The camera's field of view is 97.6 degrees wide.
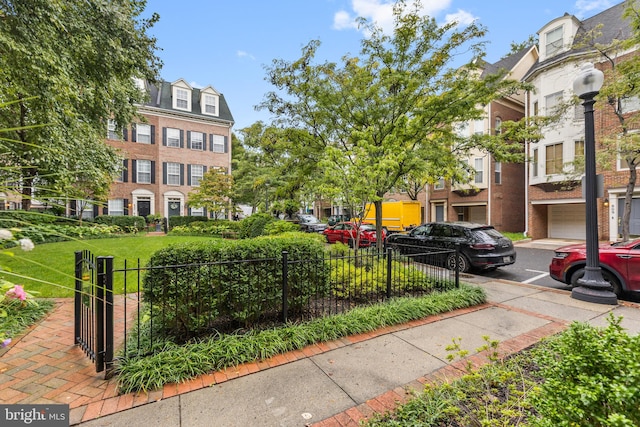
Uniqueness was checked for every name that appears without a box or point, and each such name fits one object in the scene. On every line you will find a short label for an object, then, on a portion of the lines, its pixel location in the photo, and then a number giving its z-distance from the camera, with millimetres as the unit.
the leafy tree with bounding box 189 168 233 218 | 18875
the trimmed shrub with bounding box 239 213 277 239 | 12367
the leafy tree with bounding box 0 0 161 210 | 5656
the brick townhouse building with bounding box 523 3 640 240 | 13539
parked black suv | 7746
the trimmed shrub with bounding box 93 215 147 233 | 19311
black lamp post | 5379
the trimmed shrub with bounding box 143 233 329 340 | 3414
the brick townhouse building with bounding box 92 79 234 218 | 21594
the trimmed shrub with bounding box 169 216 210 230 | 21062
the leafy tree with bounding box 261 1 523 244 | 7102
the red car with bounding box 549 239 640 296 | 5477
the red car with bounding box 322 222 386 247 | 12766
